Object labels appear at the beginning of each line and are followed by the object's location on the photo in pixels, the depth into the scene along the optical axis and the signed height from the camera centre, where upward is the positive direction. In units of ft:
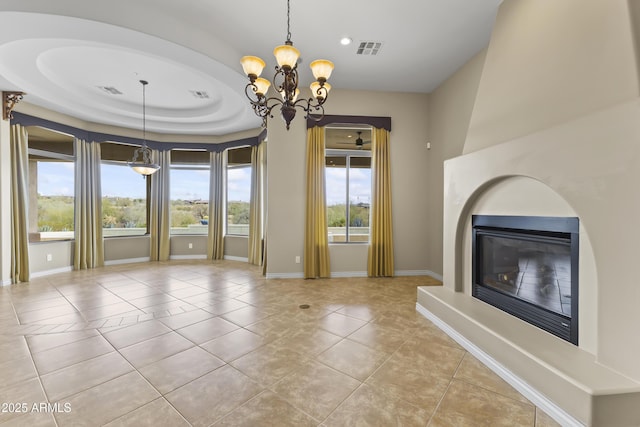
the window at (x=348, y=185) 16.83 +1.63
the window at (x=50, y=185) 16.98 +1.73
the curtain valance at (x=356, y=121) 15.80 +5.50
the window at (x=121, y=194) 20.68 +1.31
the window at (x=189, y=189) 22.98 +1.88
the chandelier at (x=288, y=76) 7.61 +4.23
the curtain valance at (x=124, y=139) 15.88 +5.59
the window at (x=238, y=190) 22.20 +1.78
